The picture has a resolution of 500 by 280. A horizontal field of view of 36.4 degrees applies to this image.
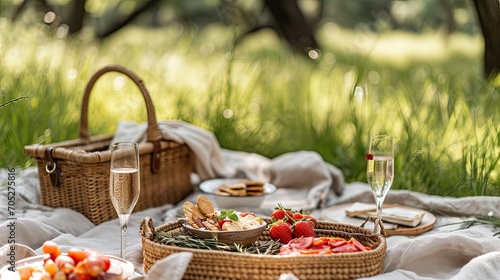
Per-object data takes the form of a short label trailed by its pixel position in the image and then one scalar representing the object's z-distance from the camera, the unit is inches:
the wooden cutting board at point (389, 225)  102.3
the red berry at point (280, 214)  89.7
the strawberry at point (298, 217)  89.4
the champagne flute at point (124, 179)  80.7
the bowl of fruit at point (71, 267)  69.5
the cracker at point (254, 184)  119.8
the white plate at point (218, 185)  120.8
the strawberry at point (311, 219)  89.6
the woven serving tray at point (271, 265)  75.0
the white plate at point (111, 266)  73.8
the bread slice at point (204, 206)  88.7
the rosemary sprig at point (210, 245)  81.0
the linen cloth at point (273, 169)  125.5
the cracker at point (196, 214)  87.4
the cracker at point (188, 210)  87.1
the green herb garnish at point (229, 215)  85.5
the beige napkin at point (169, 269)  70.7
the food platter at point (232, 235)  82.7
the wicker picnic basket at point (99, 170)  108.0
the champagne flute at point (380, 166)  89.0
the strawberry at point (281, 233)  85.5
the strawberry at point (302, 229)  85.7
